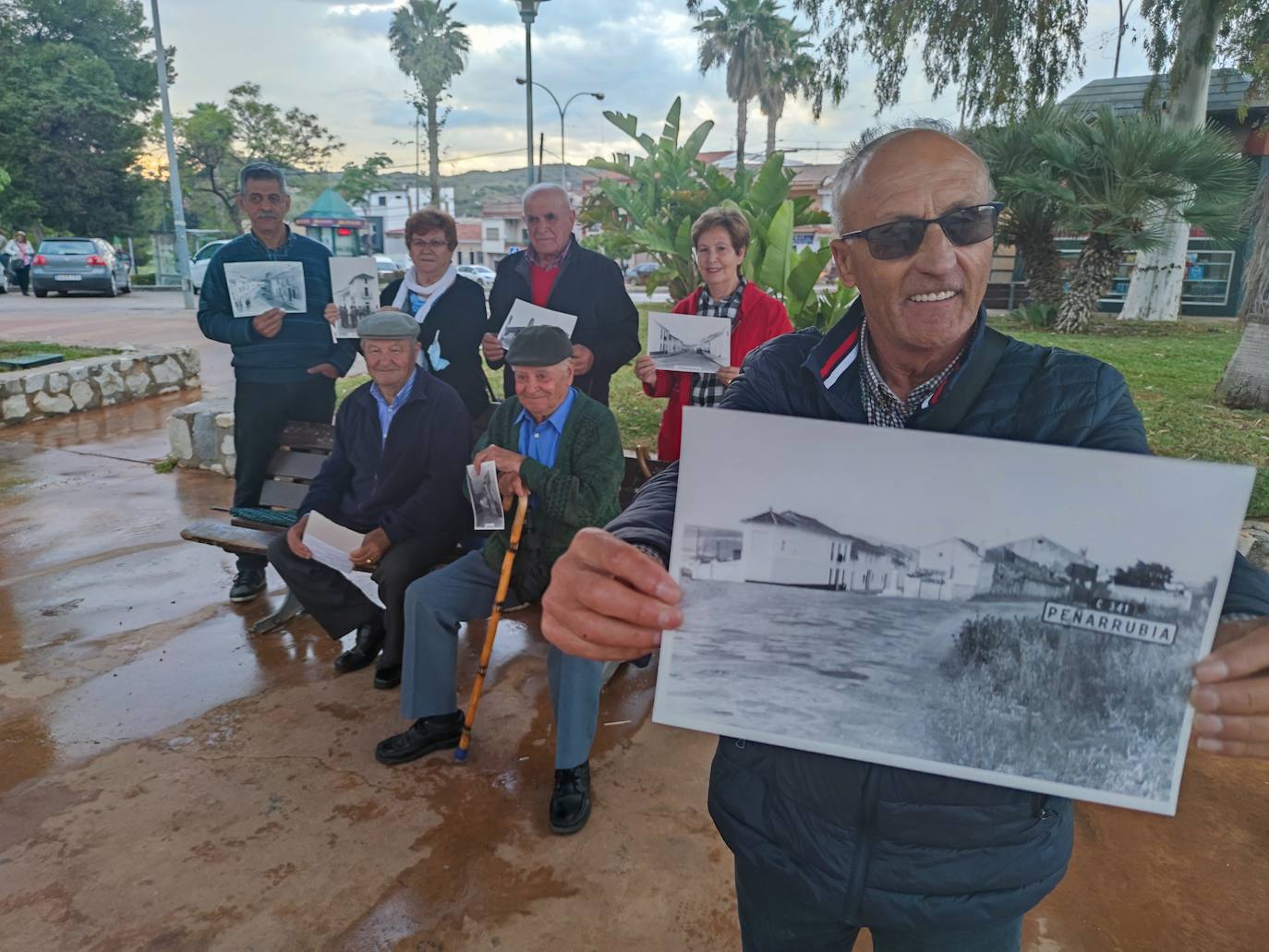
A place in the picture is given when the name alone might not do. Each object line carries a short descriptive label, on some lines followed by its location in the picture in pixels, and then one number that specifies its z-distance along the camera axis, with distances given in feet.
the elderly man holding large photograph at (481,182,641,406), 13.84
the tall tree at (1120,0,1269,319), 17.90
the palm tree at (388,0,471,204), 152.66
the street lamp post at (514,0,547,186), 51.26
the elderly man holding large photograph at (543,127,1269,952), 3.81
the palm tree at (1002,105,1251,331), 40.55
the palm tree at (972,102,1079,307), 45.96
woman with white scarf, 14.49
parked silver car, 69.26
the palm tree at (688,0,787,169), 129.29
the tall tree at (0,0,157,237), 101.76
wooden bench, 13.26
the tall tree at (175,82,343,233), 123.24
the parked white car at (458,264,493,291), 98.60
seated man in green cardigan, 10.14
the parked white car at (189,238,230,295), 68.13
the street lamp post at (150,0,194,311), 62.23
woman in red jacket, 12.65
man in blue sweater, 14.38
